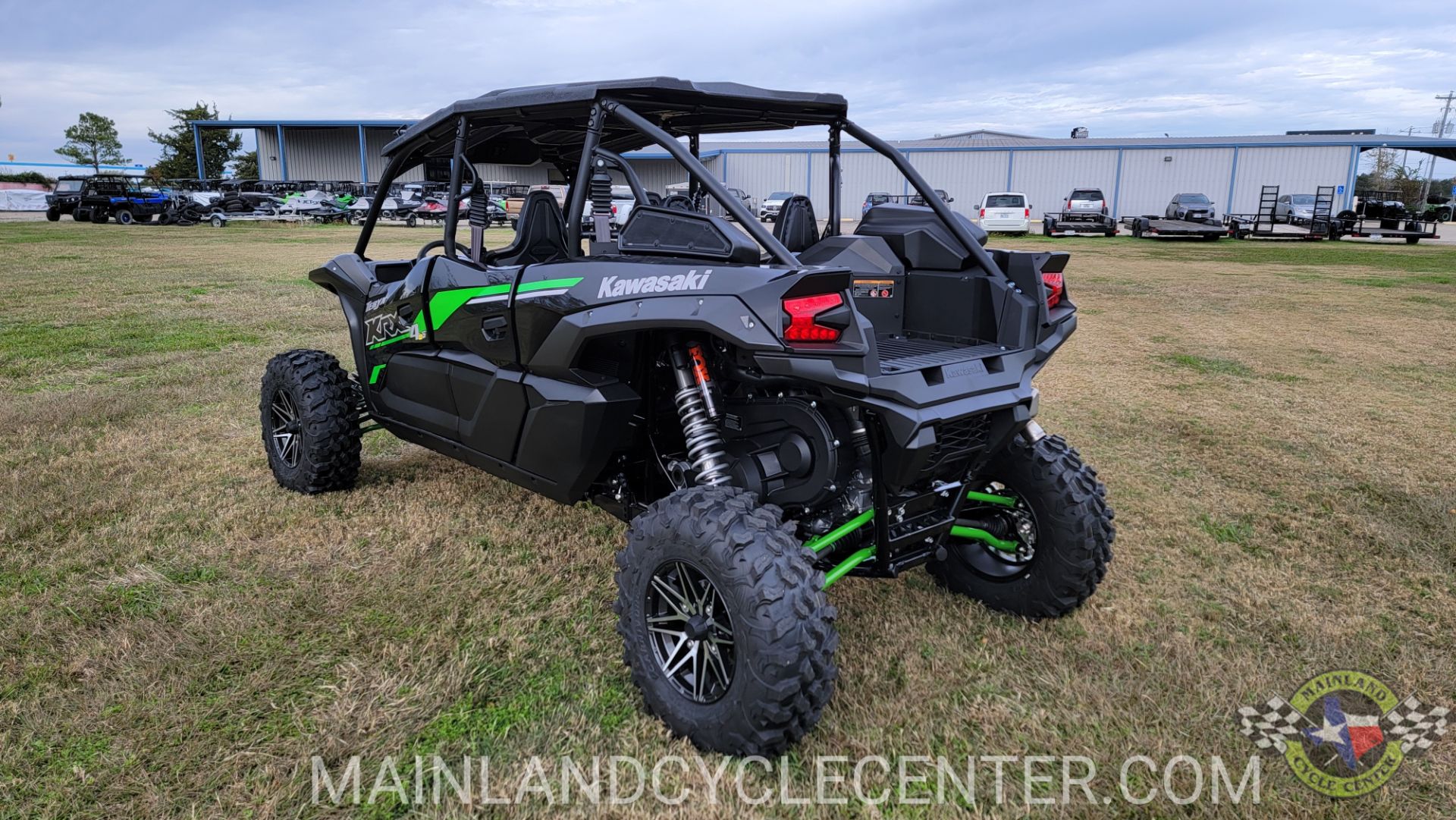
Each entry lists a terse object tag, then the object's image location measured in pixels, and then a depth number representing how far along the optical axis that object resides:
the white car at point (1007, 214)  29.95
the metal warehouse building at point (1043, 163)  40.28
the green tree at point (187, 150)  65.69
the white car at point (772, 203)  34.16
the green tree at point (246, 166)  67.06
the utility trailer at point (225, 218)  31.69
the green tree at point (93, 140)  70.62
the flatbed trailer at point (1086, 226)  30.69
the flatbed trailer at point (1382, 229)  27.66
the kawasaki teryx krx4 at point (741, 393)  2.61
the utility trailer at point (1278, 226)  28.91
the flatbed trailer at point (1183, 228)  28.12
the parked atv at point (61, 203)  32.59
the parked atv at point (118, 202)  31.75
